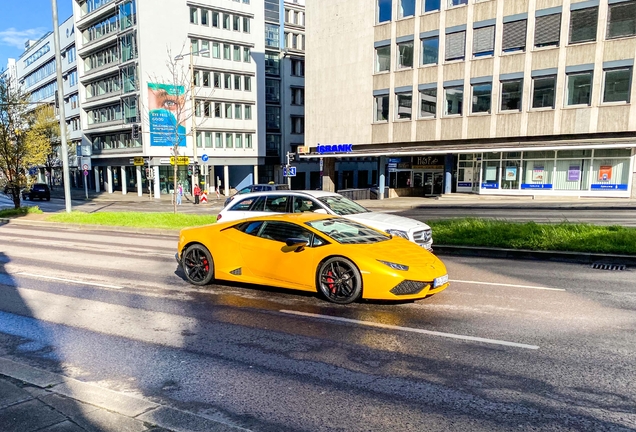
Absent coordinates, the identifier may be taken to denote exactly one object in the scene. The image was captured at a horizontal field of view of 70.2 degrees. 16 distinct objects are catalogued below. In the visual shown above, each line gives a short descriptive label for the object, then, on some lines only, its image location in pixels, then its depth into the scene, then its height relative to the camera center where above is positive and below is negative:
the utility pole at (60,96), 20.11 +3.10
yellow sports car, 6.75 -1.51
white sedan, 9.88 -1.07
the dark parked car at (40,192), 42.25 -2.63
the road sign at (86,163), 44.29 +0.12
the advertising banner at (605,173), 28.34 -0.42
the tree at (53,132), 24.81 +2.19
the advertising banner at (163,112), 39.88 +4.75
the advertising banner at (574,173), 29.34 -0.44
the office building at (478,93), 27.45 +5.09
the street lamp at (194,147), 32.75 +1.29
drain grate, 9.73 -2.18
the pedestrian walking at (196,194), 36.31 -2.35
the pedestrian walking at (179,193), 37.13 -2.43
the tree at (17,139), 23.38 +1.31
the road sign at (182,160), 34.81 +0.36
